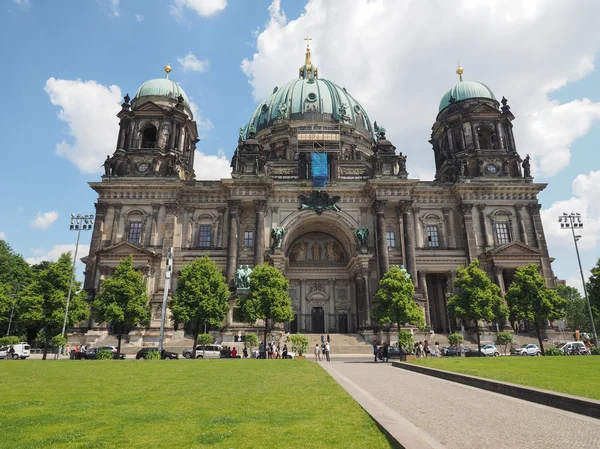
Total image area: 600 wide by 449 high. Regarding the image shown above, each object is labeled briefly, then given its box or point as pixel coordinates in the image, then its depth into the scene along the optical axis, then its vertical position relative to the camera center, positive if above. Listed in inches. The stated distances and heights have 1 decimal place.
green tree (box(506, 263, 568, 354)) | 1322.6 +118.5
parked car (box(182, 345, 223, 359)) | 1341.0 -50.3
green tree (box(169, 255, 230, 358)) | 1304.1 +132.5
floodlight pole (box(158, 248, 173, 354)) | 1288.1 +206.0
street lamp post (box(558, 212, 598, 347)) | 1608.0 +454.8
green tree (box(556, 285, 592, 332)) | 3257.9 +198.5
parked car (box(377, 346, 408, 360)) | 1166.6 -47.1
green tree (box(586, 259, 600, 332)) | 1350.4 +162.3
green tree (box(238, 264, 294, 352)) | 1375.5 +130.6
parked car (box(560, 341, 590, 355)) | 1330.0 -44.3
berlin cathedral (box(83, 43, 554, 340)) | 1764.3 +560.5
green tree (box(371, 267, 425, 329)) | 1304.1 +109.2
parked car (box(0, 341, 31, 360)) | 1486.2 -51.0
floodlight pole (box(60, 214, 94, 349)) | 1657.2 +462.5
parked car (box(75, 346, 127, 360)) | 1239.5 -54.9
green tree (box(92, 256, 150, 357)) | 1301.7 +120.7
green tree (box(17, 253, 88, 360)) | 1275.8 +119.6
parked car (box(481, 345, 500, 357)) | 1352.1 -47.7
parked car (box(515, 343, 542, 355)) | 1364.4 -48.0
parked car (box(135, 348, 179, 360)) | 1252.7 -55.6
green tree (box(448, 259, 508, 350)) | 1309.1 +121.7
